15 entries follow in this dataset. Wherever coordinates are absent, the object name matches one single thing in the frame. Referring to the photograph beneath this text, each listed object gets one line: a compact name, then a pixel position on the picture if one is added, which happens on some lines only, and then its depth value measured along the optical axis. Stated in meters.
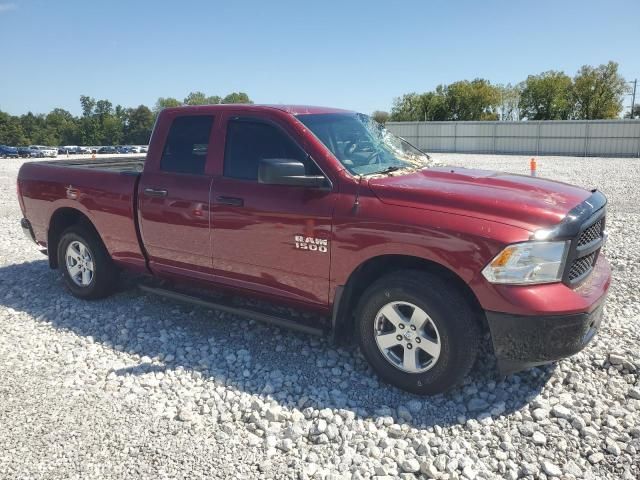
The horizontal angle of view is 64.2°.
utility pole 58.81
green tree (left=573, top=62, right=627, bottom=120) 56.41
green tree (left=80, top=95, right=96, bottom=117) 120.62
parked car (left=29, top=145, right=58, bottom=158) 50.88
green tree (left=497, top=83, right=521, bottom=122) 66.44
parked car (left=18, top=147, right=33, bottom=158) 49.09
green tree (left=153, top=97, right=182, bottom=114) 113.16
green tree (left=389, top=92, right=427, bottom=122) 71.81
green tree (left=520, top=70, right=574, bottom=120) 59.03
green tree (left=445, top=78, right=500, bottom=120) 68.25
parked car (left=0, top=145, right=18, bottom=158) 48.72
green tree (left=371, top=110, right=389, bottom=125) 76.77
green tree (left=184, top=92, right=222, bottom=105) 92.55
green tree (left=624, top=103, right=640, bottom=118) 62.29
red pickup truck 3.06
